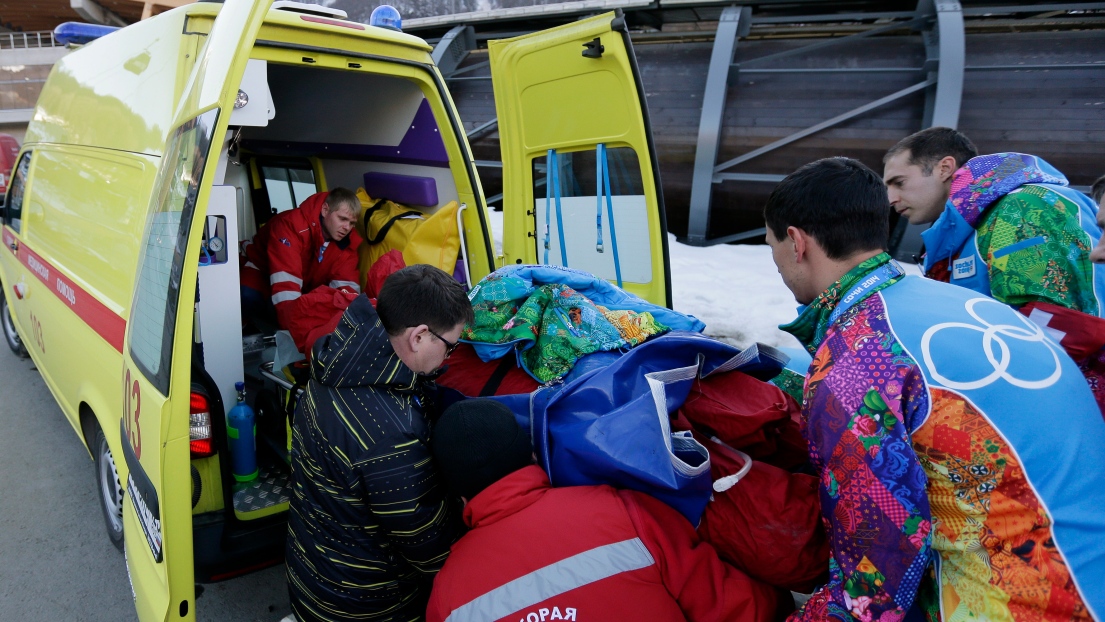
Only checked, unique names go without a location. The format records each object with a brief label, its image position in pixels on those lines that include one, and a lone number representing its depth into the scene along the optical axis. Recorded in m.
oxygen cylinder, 2.69
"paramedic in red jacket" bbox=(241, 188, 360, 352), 3.84
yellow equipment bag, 3.90
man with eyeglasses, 1.71
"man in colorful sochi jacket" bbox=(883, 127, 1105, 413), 2.19
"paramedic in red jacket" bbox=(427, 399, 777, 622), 1.25
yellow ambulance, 1.98
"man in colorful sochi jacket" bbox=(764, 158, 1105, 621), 1.15
